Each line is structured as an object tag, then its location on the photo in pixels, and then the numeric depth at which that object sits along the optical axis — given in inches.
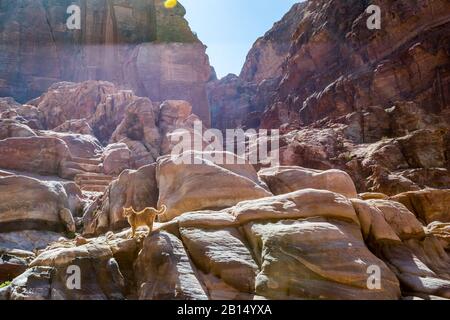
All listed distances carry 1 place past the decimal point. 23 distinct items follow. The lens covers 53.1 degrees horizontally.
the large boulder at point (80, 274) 324.5
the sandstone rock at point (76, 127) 1848.5
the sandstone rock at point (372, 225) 417.4
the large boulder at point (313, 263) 319.9
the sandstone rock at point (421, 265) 358.0
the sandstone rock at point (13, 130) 1401.3
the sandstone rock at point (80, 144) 1533.0
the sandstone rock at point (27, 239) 691.4
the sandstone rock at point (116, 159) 1400.1
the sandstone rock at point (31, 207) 756.6
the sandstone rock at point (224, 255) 338.1
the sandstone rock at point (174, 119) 1824.8
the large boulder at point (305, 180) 557.6
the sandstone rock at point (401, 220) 453.2
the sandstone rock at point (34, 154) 1104.2
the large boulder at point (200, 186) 492.1
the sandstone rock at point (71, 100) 2107.5
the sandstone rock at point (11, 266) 515.8
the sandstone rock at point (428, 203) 920.9
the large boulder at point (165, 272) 318.0
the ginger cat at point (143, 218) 386.6
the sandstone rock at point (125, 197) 597.6
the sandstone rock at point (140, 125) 1786.4
